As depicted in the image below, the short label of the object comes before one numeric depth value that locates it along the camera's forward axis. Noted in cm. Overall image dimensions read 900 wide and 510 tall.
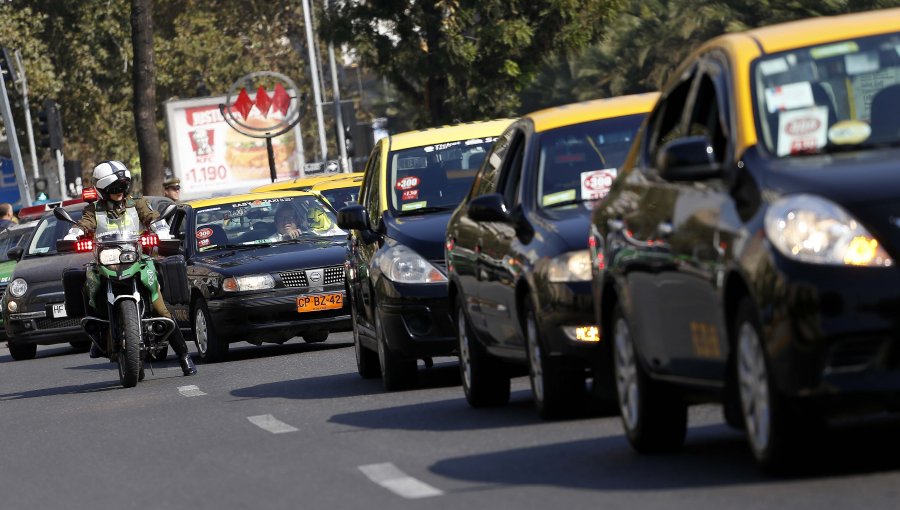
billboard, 6016
